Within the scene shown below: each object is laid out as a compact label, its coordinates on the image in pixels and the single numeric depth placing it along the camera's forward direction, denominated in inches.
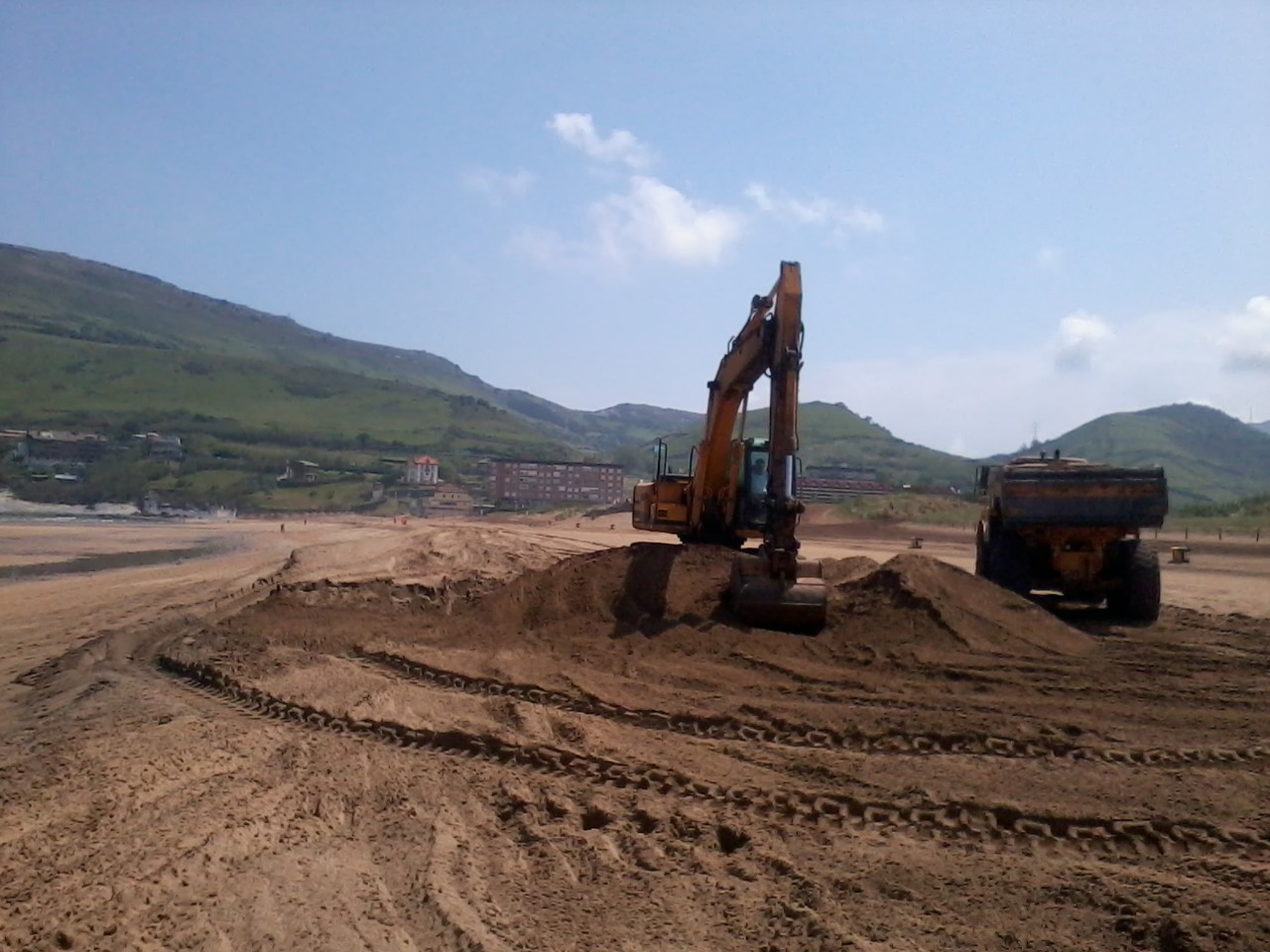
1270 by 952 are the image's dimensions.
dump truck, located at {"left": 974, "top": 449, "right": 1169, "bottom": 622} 526.0
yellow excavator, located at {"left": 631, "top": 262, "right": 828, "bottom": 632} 431.2
